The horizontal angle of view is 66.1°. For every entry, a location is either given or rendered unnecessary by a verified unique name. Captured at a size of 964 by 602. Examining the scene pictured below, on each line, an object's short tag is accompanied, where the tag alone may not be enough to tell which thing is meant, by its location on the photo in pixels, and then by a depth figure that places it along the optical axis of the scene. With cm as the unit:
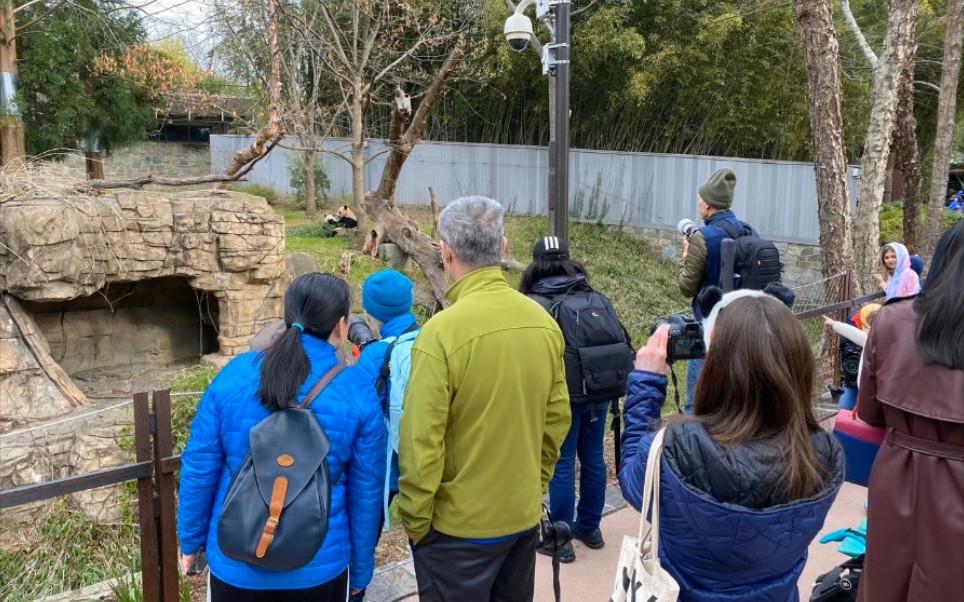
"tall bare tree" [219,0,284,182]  892
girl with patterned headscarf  470
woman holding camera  169
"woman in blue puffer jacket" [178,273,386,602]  198
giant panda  1422
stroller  241
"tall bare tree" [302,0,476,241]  1331
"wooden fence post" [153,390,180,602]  275
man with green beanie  413
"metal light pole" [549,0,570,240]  534
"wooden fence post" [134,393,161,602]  268
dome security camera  662
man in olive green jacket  205
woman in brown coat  176
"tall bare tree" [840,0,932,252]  981
